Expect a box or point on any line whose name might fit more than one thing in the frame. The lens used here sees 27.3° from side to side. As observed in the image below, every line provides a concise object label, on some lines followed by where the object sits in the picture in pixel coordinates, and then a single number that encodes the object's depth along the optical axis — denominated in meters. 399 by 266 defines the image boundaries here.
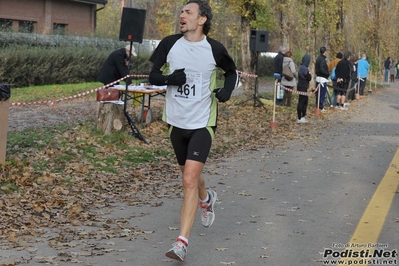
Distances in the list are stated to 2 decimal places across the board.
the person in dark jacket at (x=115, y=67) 17.95
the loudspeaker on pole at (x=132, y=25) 16.03
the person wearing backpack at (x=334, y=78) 28.57
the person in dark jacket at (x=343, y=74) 28.34
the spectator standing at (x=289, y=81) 25.14
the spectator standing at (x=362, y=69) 36.91
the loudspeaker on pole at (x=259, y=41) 24.89
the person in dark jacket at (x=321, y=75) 25.05
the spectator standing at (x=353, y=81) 33.56
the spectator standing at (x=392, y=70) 63.95
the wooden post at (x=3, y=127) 11.20
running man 6.99
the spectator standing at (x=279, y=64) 25.56
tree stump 15.53
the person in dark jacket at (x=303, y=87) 21.33
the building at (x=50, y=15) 38.62
